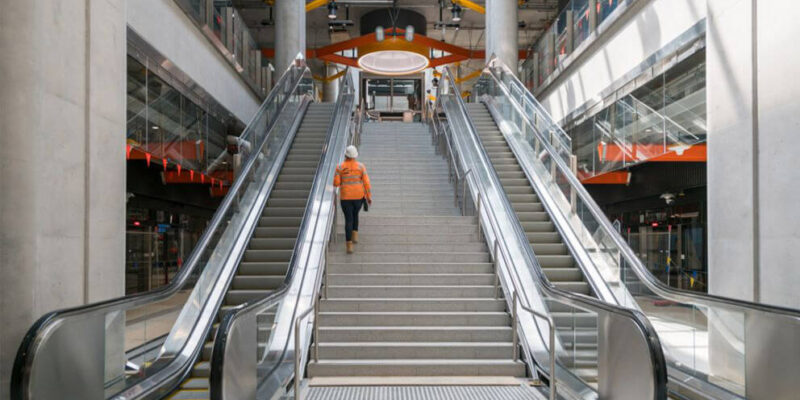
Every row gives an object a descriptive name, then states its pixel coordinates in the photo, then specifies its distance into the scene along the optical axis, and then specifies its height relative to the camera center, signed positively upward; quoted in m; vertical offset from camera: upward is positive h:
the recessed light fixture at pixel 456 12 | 22.33 +6.54
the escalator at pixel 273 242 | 6.10 -0.49
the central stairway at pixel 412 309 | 6.34 -1.16
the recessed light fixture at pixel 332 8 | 21.52 +6.51
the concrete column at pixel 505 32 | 20.97 +5.51
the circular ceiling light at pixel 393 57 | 23.50 +5.74
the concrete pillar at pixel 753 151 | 6.25 +0.56
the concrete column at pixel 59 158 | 4.41 +0.37
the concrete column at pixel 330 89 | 38.47 +6.93
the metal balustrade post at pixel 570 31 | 17.19 +4.55
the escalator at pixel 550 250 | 4.91 -0.59
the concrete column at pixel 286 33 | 21.12 +5.54
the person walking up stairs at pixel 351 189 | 8.99 +0.24
